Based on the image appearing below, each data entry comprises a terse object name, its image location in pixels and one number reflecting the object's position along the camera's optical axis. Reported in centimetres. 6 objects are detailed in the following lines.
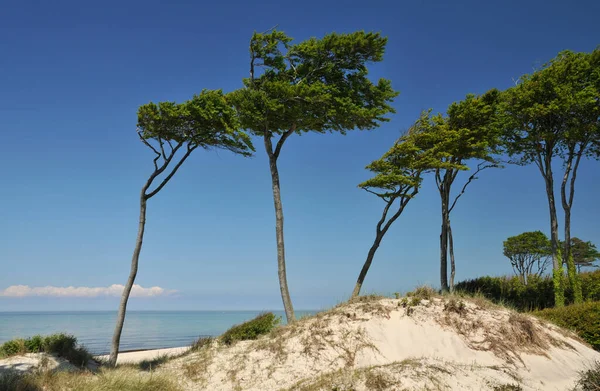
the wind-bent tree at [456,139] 2166
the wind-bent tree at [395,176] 1938
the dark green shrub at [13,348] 1212
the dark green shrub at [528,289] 2023
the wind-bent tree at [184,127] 1551
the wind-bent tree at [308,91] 1709
